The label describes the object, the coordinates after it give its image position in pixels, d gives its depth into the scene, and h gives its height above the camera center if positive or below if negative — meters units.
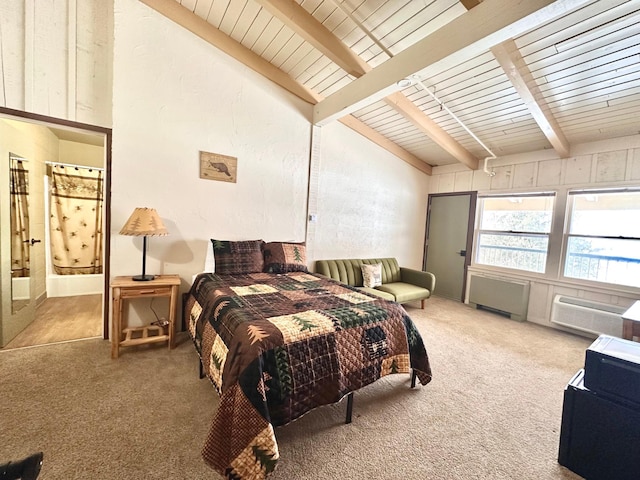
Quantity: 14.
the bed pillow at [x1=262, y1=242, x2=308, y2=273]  3.22 -0.40
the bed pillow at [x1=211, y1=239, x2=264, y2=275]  2.93 -0.39
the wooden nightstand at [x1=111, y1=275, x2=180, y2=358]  2.39 -0.75
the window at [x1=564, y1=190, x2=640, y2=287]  3.37 +0.10
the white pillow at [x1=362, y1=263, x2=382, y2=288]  4.13 -0.69
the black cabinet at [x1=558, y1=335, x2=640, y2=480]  1.36 -0.89
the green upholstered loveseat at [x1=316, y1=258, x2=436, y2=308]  3.97 -0.73
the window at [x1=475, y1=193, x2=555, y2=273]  4.11 +0.13
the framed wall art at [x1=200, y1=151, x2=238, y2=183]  3.13 +0.61
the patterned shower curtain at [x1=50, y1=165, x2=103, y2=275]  3.96 -0.14
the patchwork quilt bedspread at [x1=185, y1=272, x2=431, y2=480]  1.34 -0.78
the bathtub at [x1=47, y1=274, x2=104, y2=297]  3.88 -1.07
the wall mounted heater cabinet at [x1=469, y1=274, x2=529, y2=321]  4.07 -0.87
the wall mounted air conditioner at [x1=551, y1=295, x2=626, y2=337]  3.31 -0.90
